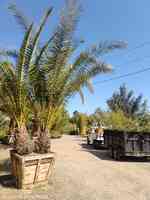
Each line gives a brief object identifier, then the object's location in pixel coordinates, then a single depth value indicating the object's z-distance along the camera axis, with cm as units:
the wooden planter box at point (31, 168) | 376
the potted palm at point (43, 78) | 417
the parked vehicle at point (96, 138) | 1024
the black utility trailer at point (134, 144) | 672
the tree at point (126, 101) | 3052
